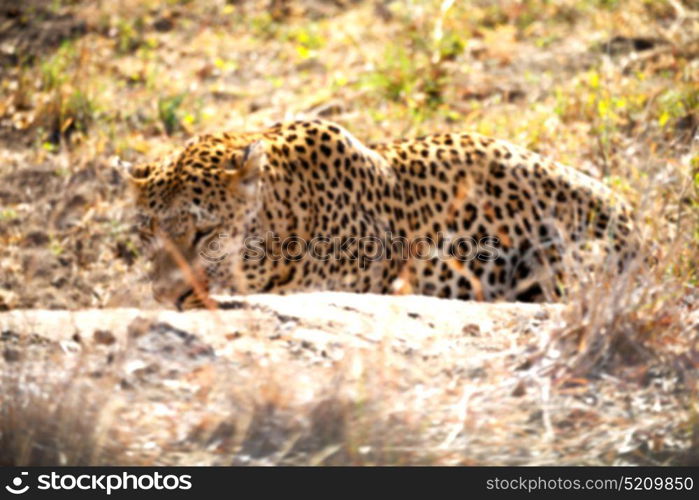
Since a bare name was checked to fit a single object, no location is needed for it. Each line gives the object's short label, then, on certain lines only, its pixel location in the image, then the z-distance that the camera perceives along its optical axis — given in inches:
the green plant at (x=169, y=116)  982.4
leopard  616.4
